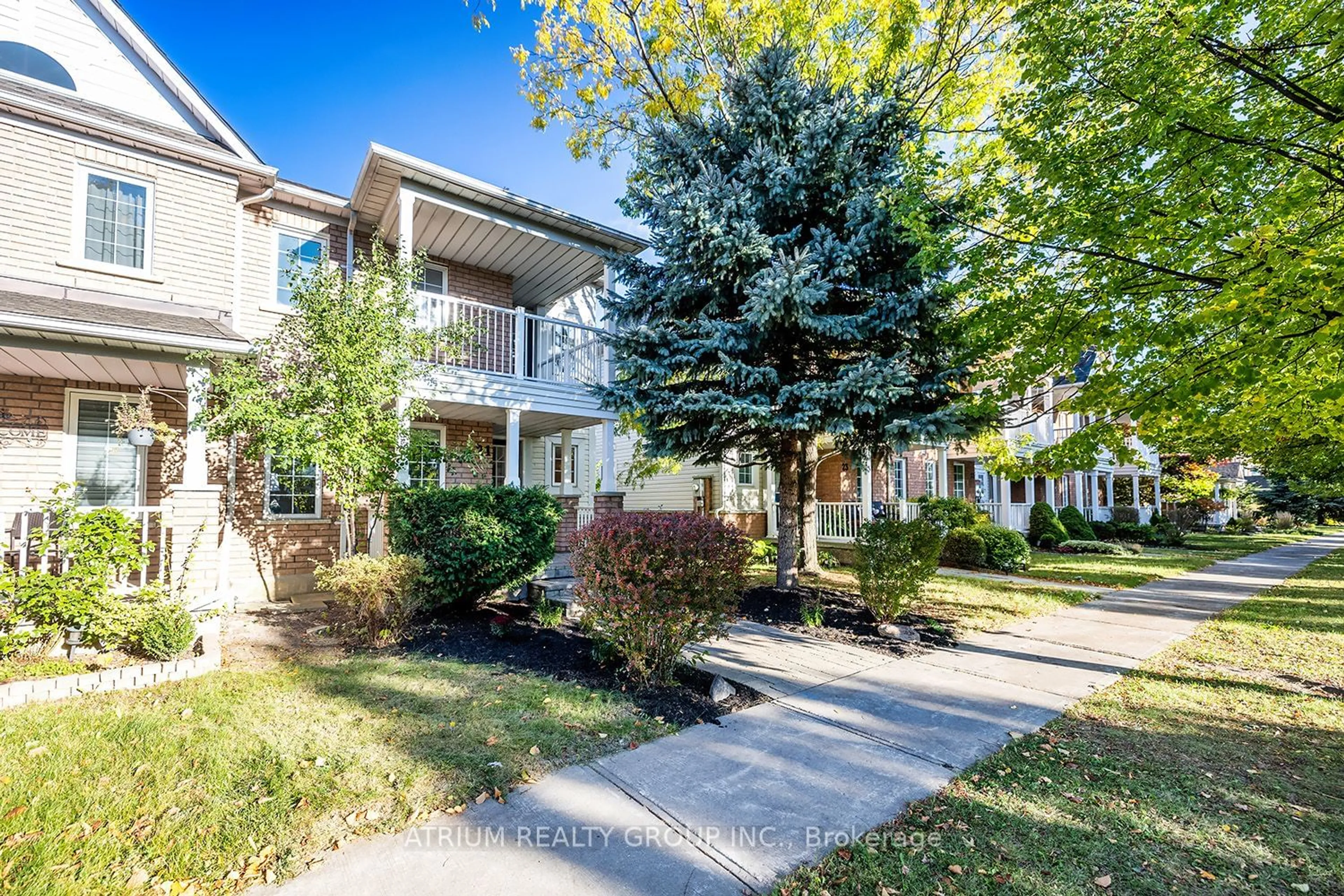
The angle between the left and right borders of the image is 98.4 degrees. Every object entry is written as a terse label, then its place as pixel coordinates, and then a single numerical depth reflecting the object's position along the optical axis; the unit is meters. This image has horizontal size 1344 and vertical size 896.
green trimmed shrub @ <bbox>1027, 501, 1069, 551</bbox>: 19.30
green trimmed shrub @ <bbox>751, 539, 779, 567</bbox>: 13.98
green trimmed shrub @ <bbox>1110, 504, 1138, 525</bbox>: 26.47
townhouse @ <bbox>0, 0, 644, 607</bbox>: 7.21
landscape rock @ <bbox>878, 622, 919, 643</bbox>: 7.23
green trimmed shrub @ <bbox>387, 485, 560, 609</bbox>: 7.27
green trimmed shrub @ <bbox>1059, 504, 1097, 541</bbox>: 20.70
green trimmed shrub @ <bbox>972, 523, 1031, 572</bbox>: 13.59
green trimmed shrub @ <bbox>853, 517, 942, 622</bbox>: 7.50
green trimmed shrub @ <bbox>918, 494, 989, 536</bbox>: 15.06
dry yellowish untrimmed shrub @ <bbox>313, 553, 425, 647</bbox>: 6.34
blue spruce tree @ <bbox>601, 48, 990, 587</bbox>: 7.68
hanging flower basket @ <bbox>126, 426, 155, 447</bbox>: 7.28
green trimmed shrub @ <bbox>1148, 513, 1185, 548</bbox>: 21.41
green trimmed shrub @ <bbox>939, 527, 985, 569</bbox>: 13.90
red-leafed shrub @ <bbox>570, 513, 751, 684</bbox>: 5.06
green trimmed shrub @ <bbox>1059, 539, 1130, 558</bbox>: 17.66
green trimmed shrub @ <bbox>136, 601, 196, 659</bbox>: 5.48
